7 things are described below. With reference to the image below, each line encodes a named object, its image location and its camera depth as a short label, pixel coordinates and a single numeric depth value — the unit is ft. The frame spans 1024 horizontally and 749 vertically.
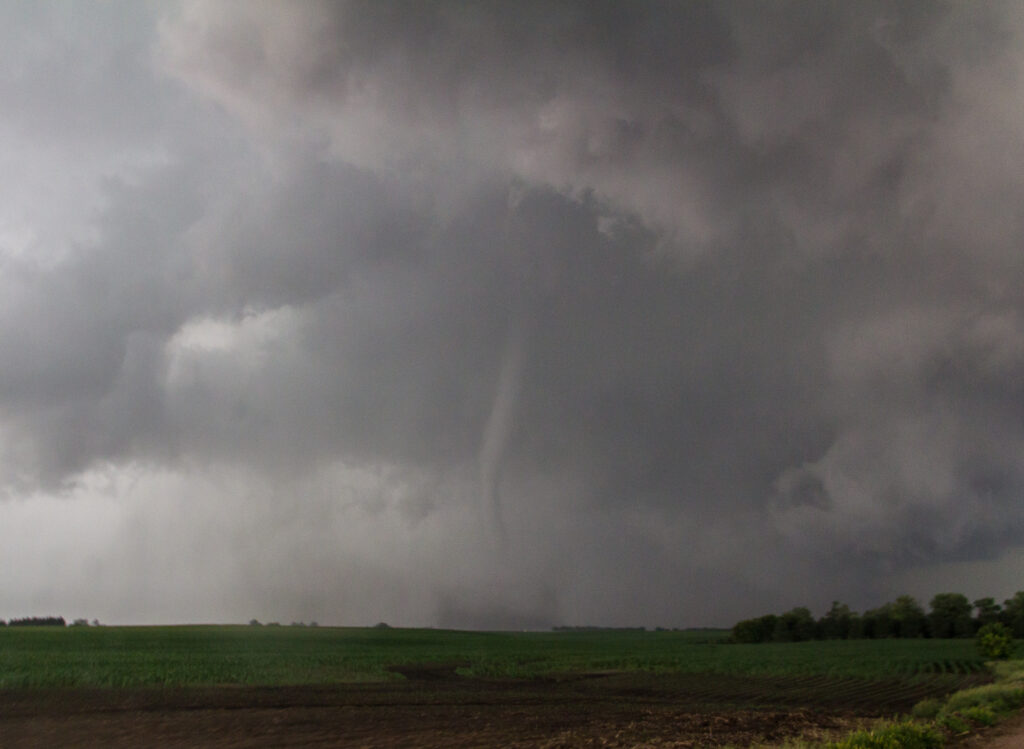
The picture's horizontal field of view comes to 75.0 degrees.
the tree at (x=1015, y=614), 419.95
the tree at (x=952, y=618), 426.92
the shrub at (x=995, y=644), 208.64
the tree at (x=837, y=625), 496.23
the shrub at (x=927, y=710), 81.65
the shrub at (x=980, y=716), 70.23
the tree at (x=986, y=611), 433.89
